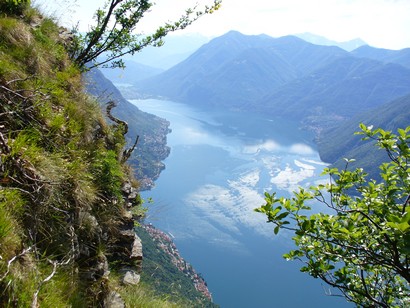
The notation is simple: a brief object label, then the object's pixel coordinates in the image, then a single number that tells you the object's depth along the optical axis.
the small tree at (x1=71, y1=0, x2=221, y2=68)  9.82
